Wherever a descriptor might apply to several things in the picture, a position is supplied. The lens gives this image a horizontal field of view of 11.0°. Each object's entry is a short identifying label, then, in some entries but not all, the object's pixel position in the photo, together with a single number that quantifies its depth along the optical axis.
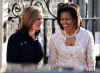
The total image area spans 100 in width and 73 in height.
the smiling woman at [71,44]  8.17
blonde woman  8.23
